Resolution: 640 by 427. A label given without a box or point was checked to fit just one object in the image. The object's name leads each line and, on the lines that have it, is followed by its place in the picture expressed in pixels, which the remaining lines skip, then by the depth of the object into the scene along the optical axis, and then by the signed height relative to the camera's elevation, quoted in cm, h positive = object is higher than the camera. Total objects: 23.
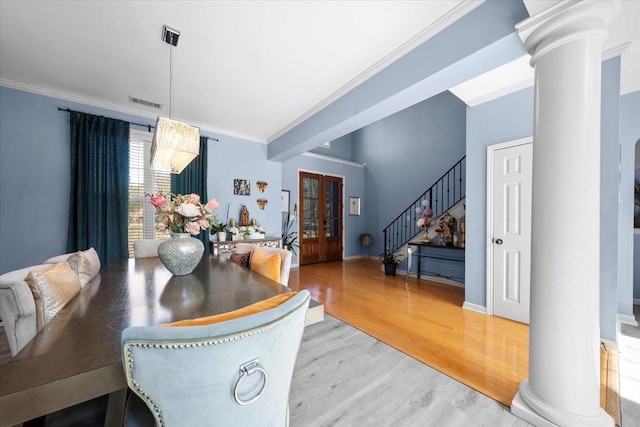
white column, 131 -1
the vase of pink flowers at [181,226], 172 -10
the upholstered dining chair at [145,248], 267 -38
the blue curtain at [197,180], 389 +52
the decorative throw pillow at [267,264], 185 -39
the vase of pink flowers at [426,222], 469 -14
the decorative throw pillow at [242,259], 224 -42
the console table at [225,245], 404 -52
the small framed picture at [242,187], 456 +48
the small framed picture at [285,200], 572 +31
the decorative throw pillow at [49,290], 109 -36
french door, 613 -11
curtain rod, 317 +127
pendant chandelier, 197 +57
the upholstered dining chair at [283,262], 189 -37
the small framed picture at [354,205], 701 +24
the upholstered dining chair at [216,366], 55 -37
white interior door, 271 -17
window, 363 +40
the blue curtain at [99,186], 320 +35
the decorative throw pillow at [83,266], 151 -34
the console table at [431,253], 444 -72
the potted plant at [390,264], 505 -100
